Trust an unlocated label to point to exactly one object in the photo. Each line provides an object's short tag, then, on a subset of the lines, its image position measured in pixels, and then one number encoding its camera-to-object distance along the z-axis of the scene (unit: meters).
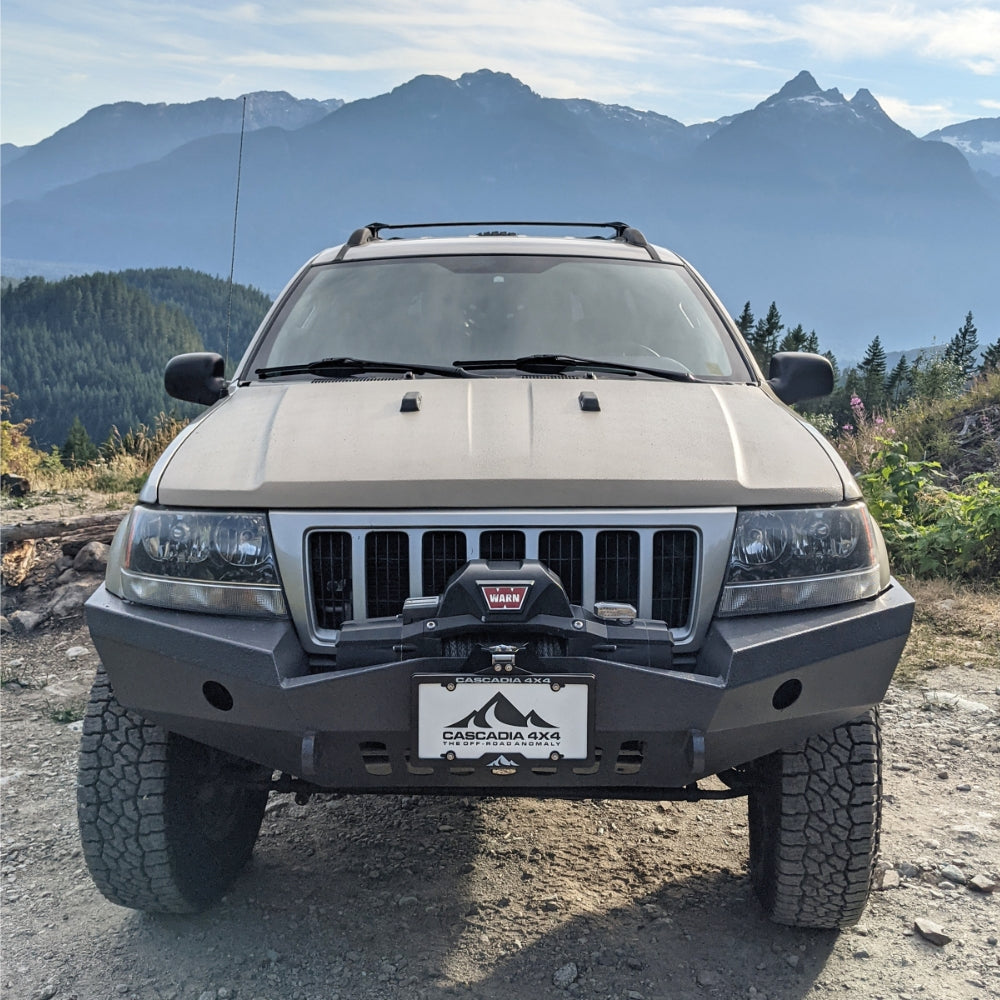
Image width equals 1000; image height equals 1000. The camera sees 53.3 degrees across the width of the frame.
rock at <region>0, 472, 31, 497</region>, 9.02
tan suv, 2.15
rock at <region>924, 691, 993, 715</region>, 4.34
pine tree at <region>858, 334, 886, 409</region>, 53.31
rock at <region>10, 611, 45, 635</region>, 5.66
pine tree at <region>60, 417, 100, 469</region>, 14.05
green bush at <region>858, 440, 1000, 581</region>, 6.33
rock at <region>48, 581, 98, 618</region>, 5.78
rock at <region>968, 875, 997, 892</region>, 2.95
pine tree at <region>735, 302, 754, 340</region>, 60.88
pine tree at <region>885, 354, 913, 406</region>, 46.62
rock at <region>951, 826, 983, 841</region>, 3.27
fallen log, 6.41
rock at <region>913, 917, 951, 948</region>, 2.68
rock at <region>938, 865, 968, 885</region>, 3.00
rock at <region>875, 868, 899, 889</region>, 2.98
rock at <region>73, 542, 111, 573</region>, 6.32
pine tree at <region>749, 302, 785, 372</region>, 64.38
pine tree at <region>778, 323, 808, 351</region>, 61.72
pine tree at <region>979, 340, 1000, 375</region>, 34.75
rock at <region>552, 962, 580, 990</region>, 2.50
